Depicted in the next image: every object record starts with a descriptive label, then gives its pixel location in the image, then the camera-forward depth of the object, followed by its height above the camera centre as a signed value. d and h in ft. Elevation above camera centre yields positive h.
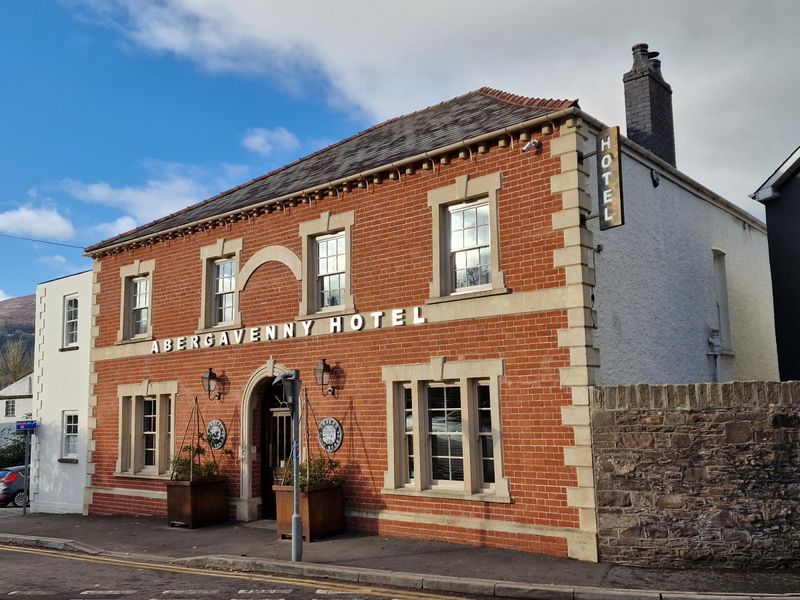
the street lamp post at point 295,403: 34.87 +0.48
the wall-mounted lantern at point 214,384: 49.49 +2.14
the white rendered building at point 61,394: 63.10 +2.14
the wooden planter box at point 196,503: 46.14 -5.82
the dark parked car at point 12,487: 75.10 -7.28
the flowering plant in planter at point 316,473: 40.19 -3.49
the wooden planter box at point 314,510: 38.99 -5.51
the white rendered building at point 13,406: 103.09 +1.77
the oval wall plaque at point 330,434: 42.39 -1.33
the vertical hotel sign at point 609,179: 33.81 +11.09
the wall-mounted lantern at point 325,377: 43.16 +2.17
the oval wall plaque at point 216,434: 49.01 -1.38
